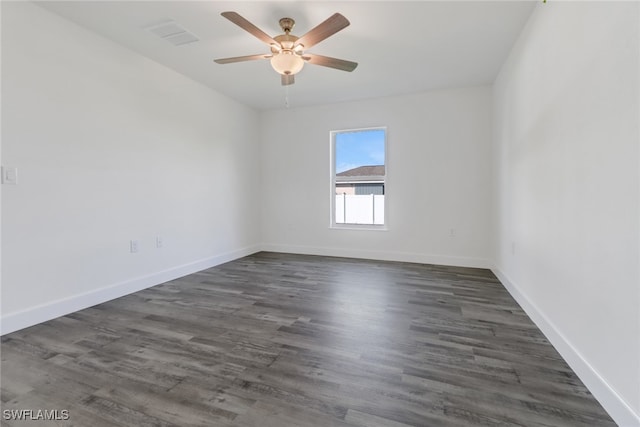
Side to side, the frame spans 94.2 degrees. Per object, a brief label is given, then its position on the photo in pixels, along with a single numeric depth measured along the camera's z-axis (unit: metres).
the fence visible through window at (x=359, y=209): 4.86
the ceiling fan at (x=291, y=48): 2.14
